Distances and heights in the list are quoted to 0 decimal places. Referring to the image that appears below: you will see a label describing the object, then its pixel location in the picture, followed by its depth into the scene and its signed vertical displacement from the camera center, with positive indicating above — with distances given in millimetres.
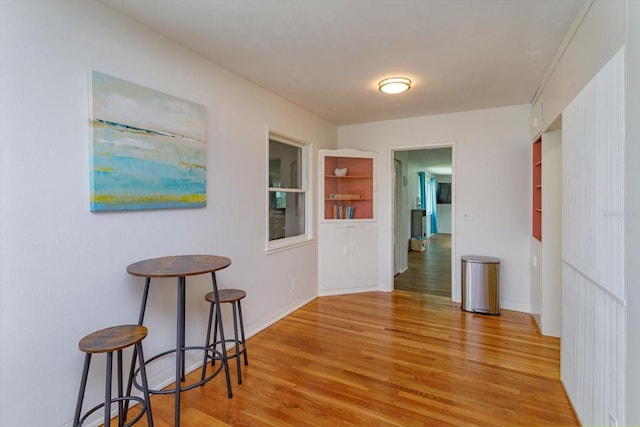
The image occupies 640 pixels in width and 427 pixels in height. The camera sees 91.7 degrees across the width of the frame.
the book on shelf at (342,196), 4645 +230
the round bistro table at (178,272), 1809 -354
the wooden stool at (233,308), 2324 -813
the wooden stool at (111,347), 1496 -662
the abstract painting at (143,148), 1854 +435
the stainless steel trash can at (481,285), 3742 -907
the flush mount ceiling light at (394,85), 3016 +1259
